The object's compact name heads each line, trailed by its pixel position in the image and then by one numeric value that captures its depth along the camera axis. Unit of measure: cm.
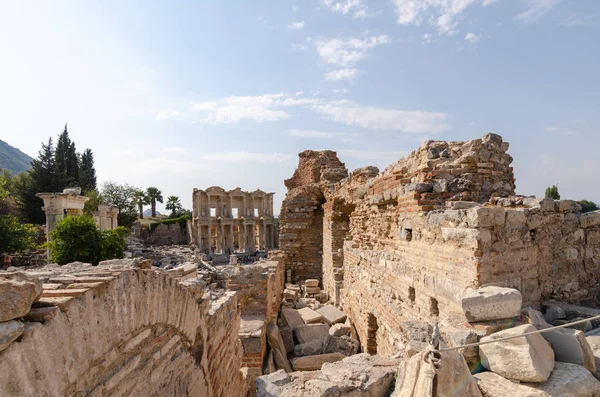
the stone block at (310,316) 859
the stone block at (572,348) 261
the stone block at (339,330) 803
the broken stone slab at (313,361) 677
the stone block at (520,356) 233
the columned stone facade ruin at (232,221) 4303
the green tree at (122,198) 3862
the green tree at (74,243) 1370
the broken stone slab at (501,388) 227
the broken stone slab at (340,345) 714
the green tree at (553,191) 2696
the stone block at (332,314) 888
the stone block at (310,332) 780
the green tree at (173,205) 5278
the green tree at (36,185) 3128
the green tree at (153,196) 5225
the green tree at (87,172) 3815
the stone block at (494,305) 300
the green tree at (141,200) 5010
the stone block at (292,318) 826
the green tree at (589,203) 3653
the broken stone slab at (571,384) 229
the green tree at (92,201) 3126
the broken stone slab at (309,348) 719
